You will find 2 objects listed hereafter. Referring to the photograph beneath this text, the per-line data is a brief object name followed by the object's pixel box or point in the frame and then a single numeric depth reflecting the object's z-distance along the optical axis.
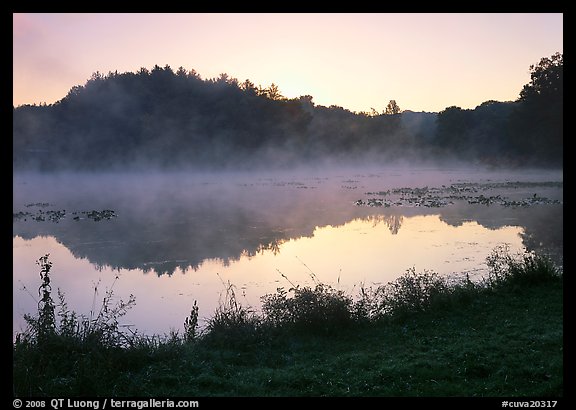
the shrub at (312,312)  9.01
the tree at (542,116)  67.75
